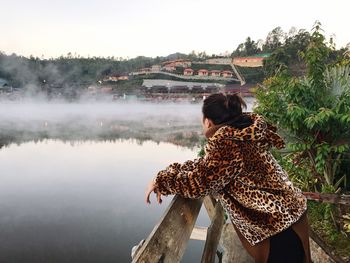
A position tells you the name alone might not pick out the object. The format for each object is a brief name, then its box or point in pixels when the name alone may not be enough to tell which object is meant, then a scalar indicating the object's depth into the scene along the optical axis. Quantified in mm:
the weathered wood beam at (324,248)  2339
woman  1154
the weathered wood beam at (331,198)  2223
